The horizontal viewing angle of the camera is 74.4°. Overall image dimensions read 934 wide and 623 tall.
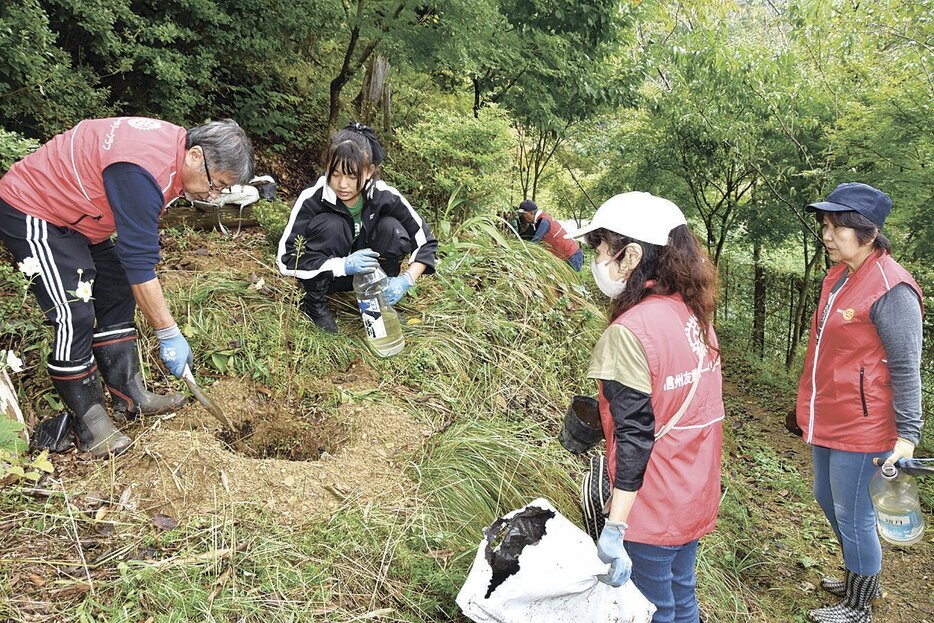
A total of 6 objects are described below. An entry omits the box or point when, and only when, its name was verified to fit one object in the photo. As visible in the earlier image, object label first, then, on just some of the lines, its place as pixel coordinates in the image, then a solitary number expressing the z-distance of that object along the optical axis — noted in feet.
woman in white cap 5.99
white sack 6.09
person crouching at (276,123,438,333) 11.50
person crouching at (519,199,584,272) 19.98
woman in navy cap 8.41
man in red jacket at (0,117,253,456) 7.82
